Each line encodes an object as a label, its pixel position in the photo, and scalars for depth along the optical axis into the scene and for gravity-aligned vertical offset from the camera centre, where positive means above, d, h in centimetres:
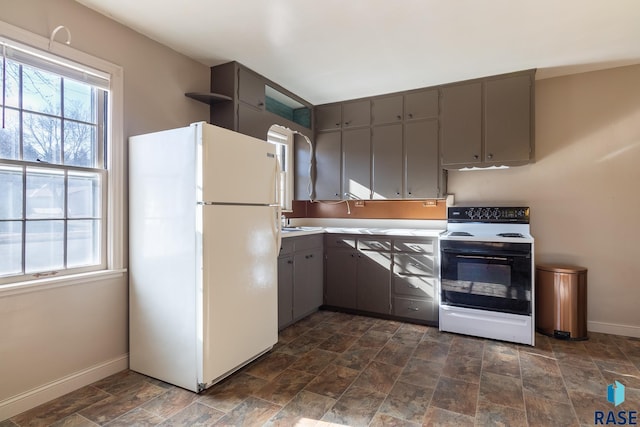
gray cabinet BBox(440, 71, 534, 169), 315 +91
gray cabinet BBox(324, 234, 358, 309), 371 -64
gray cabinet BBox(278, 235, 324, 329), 321 -66
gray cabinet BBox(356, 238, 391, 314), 353 -66
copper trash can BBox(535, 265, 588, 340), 294 -80
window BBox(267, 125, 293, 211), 419 +67
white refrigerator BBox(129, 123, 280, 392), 210 -26
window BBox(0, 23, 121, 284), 193 +30
